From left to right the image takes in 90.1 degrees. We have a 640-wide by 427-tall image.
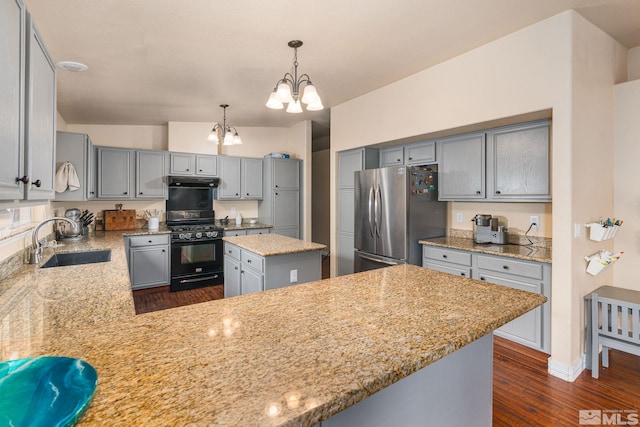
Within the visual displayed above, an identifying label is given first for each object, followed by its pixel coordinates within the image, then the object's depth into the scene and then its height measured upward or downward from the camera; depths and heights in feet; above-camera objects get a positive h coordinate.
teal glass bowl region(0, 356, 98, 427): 1.94 -1.21
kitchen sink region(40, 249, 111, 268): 9.37 -1.33
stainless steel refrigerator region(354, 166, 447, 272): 11.34 +0.09
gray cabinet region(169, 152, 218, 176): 16.33 +2.64
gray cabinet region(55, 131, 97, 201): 11.78 +2.14
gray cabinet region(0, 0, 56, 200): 3.36 +1.33
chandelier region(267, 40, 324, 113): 7.28 +2.76
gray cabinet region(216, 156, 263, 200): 17.56 +2.07
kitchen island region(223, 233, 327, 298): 9.37 -1.49
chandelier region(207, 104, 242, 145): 13.55 +3.29
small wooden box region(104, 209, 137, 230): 15.07 -0.27
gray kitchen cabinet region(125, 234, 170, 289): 14.26 -2.07
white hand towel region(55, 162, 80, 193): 11.43 +1.30
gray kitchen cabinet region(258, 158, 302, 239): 17.95 +1.12
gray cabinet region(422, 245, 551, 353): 8.49 -1.78
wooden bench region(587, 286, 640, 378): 7.59 -2.68
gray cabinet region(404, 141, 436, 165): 11.92 +2.43
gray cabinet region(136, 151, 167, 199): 15.55 +1.99
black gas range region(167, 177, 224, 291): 15.07 -1.01
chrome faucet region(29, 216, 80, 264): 7.59 -0.88
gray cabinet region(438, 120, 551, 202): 9.07 +1.62
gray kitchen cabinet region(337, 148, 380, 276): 14.03 +0.97
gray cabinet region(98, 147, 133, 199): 14.63 +1.94
